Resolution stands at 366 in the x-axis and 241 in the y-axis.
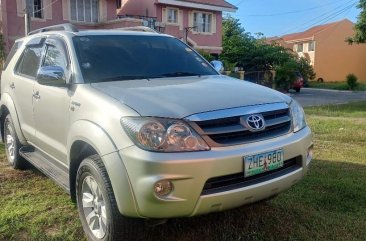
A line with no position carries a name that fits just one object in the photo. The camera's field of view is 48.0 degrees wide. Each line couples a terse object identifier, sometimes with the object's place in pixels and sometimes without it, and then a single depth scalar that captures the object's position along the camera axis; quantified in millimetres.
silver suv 2721
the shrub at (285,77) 23906
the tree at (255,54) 27531
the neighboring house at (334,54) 42594
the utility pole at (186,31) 25394
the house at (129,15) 20625
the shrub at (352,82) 28734
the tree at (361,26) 17453
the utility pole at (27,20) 17984
